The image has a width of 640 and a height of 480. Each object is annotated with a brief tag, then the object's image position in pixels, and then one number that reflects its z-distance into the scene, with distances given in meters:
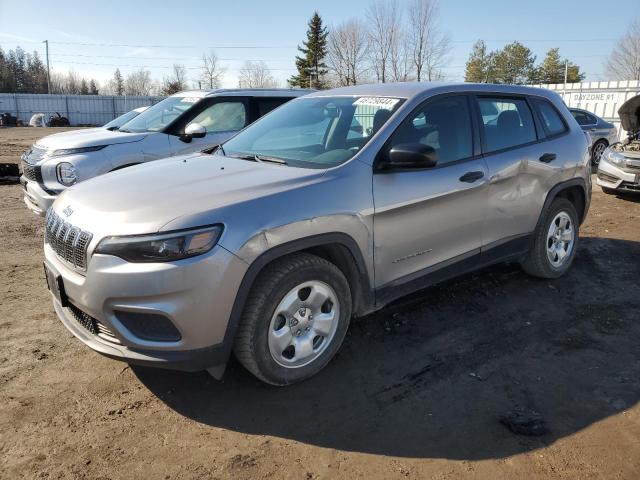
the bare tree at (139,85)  82.00
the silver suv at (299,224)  2.58
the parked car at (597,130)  12.93
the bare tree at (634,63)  48.53
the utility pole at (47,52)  62.52
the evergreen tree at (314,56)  66.62
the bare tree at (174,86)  63.66
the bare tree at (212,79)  69.11
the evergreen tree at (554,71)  74.56
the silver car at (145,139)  5.98
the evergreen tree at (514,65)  72.31
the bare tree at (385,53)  46.84
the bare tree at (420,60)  44.50
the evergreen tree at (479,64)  70.38
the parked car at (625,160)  8.94
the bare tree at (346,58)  53.72
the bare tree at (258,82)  67.36
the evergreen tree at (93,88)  78.74
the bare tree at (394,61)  45.44
